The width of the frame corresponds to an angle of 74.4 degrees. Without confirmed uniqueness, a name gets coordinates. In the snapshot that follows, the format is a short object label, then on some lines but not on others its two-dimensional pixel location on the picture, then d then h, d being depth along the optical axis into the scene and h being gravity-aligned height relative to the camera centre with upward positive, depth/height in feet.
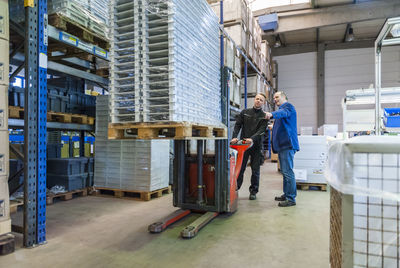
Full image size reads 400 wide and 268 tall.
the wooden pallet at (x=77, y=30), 11.53 +5.05
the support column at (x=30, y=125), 9.32 +0.30
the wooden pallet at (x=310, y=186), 19.56 -3.98
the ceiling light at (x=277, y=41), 49.56 +17.95
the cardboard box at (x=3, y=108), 8.95 +0.87
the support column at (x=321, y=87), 51.44 +9.15
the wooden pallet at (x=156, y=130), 8.42 +0.12
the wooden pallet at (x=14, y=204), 12.37 -3.33
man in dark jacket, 15.48 +0.15
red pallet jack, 12.62 -2.33
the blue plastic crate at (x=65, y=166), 16.24 -2.01
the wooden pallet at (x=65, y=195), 14.98 -3.81
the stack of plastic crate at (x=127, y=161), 16.29 -1.76
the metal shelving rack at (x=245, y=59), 13.29 +6.59
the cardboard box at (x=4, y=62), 8.95 +2.47
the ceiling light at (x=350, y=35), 45.75 +17.31
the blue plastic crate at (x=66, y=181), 16.25 -2.97
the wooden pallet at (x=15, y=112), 12.18 +1.03
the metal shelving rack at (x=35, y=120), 9.34 +0.48
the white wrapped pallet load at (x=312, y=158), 19.75 -1.82
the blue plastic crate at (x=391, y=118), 16.94 +1.02
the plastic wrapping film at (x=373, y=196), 3.83 -0.91
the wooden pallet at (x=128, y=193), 16.19 -3.89
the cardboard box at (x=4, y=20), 8.93 +3.87
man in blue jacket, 14.75 -0.65
